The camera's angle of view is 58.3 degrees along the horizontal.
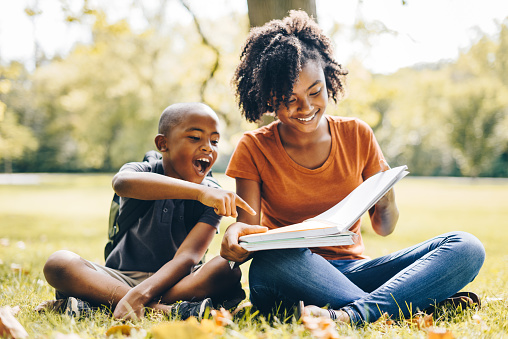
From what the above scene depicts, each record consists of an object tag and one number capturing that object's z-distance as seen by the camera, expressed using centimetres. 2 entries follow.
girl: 195
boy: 203
